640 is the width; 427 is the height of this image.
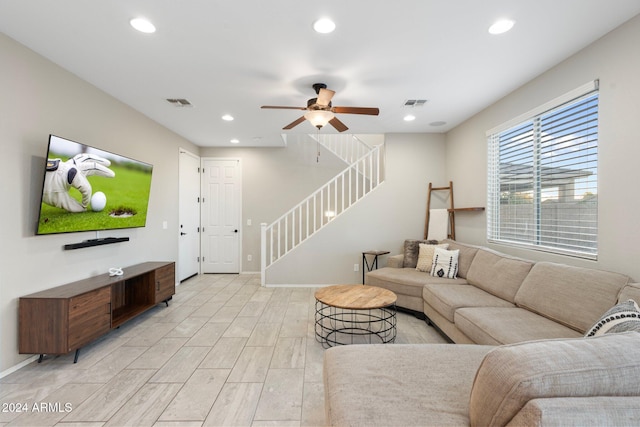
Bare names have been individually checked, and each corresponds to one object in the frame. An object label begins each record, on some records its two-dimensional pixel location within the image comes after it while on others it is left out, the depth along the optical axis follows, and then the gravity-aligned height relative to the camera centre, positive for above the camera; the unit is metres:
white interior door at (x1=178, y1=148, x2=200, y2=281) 5.09 -0.02
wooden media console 2.28 -0.88
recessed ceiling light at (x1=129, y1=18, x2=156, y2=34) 2.03 +1.42
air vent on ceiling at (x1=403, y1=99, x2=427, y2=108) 3.49 +1.47
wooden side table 4.60 -0.76
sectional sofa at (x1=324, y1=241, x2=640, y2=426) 0.77 -0.66
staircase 5.90 +0.62
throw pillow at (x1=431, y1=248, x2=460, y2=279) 3.61 -0.61
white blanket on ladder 4.67 -0.11
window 2.38 +0.43
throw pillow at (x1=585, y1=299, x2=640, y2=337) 1.39 -0.52
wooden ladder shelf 4.63 +0.09
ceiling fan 2.87 +1.11
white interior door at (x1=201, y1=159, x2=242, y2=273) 5.83 +0.01
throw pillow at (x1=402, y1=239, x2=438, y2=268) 4.26 -0.54
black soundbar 2.75 -0.31
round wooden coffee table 2.67 -1.26
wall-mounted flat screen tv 2.46 +0.26
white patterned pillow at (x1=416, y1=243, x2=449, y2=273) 3.96 -0.56
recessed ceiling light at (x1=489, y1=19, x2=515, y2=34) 2.05 +1.44
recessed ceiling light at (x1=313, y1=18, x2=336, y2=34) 2.04 +1.43
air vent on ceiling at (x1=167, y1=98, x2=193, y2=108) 3.46 +1.43
